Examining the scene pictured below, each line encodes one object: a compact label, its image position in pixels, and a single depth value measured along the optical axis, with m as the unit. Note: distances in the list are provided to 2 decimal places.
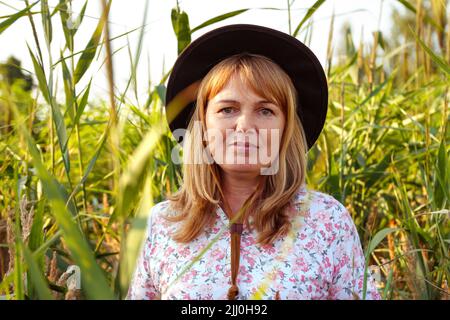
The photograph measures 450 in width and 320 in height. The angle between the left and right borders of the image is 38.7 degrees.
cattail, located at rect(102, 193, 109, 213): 1.93
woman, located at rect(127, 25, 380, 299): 1.21
